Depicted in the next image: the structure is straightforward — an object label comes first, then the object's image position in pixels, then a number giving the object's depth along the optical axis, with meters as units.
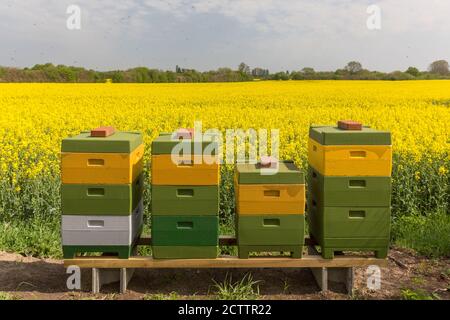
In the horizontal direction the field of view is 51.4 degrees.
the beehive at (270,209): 4.72
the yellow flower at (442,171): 7.57
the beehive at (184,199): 4.60
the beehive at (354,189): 4.73
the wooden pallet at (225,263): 4.78
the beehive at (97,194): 4.66
